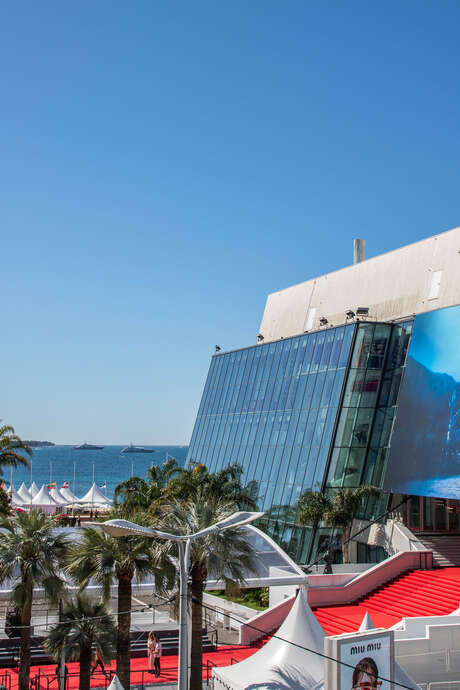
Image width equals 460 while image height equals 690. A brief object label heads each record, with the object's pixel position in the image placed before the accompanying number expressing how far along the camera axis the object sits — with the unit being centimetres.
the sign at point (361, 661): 1900
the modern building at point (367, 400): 3891
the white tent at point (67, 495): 9287
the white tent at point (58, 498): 8951
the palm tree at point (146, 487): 4212
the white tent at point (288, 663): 2277
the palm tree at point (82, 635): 2398
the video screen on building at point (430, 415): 3738
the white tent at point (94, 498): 9119
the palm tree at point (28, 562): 2422
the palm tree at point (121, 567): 2373
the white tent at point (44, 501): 8651
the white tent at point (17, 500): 9105
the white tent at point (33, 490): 9231
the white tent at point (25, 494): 9200
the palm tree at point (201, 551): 2336
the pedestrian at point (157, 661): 2940
